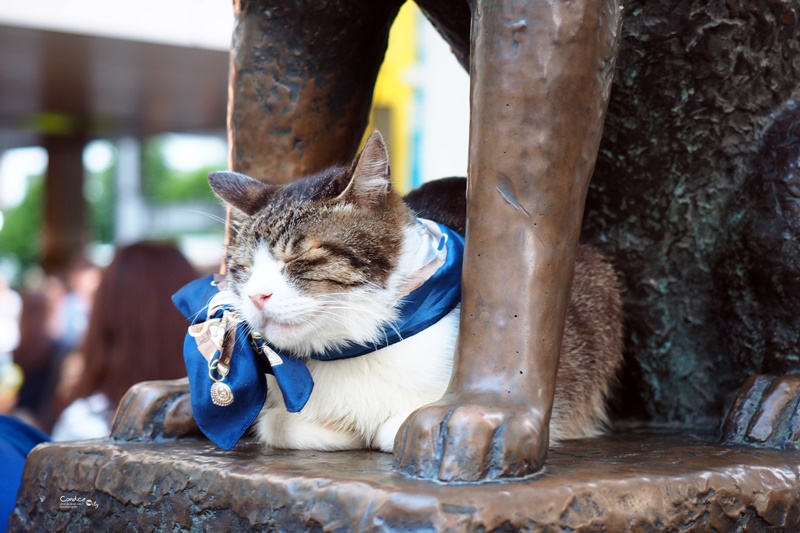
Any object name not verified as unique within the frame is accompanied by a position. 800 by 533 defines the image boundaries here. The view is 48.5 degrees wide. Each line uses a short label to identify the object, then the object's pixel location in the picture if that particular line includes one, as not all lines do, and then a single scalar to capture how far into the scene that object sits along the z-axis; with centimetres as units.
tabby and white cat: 114
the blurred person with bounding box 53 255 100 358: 395
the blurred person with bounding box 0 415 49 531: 149
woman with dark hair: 232
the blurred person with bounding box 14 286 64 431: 345
